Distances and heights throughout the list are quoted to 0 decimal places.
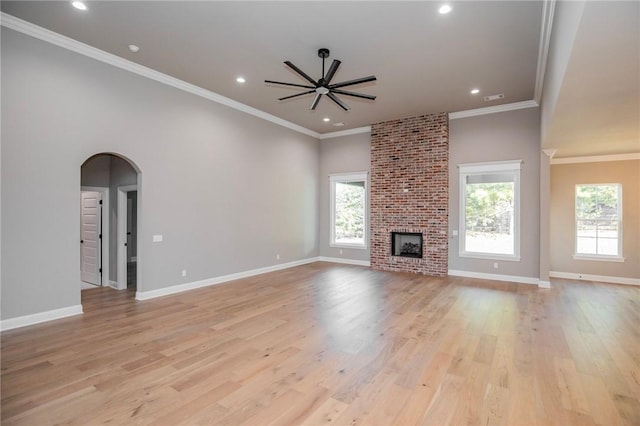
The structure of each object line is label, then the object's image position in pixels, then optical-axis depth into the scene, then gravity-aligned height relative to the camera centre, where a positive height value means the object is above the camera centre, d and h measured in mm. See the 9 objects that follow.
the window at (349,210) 8781 +84
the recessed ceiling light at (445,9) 3492 +2323
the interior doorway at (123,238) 5879 -498
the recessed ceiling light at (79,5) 3504 +2347
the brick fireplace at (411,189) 7352 +598
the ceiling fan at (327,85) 3977 +1770
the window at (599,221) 6773 -146
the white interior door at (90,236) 6188 -503
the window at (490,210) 6754 +84
